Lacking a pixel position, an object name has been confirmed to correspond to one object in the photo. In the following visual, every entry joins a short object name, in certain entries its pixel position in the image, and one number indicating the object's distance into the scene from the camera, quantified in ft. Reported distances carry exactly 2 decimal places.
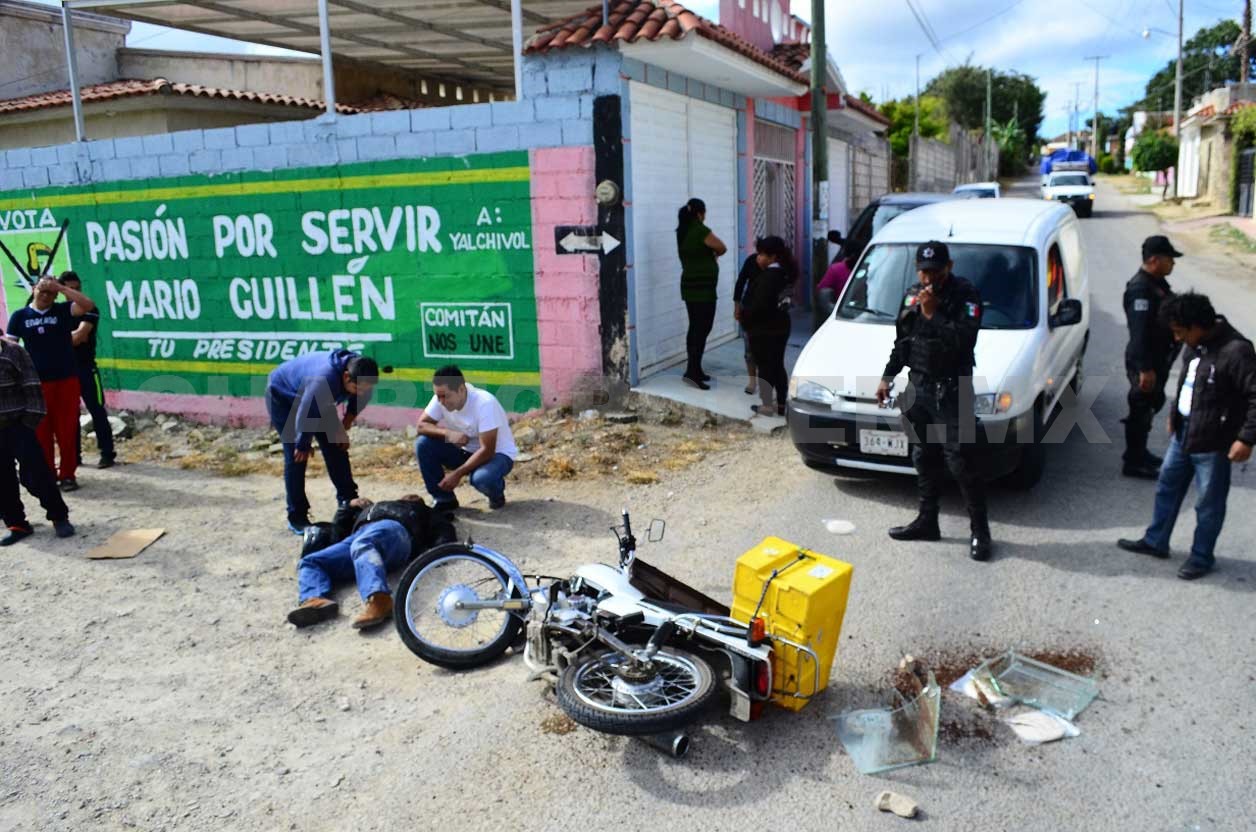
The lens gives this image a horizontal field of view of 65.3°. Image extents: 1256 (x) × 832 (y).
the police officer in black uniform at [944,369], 18.65
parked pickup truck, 109.81
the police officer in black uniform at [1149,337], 21.89
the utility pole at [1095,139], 283.38
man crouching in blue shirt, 20.61
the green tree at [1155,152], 155.74
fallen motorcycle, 12.45
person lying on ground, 17.54
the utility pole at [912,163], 96.07
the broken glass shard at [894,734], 12.39
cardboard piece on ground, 22.22
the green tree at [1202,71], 237.86
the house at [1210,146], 107.55
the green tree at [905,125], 122.16
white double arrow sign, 29.30
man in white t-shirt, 22.09
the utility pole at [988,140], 169.95
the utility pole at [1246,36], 135.33
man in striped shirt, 22.80
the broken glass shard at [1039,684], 13.56
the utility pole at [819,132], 38.09
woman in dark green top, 30.48
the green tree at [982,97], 219.00
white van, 20.93
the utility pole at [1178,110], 148.15
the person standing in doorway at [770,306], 28.55
